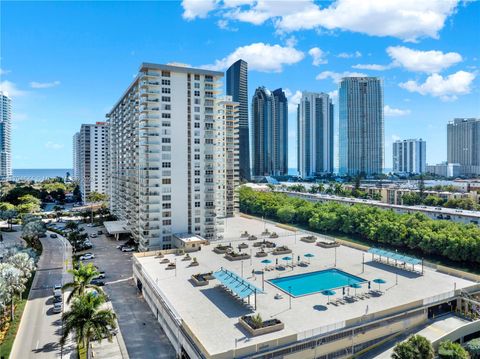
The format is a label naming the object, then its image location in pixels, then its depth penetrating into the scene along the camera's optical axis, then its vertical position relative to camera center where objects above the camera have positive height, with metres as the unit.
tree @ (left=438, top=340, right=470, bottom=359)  27.59 -13.52
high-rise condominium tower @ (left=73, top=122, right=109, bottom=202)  142.50 +6.77
